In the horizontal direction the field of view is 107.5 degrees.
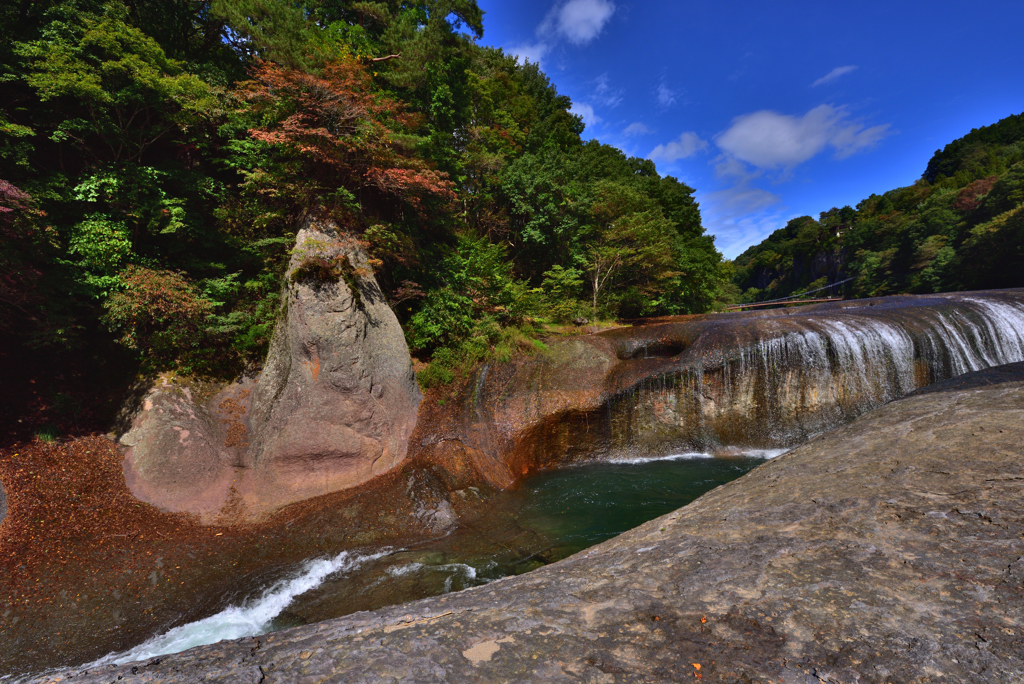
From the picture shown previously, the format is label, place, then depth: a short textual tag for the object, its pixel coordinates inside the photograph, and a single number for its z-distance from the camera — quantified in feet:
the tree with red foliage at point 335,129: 29.68
